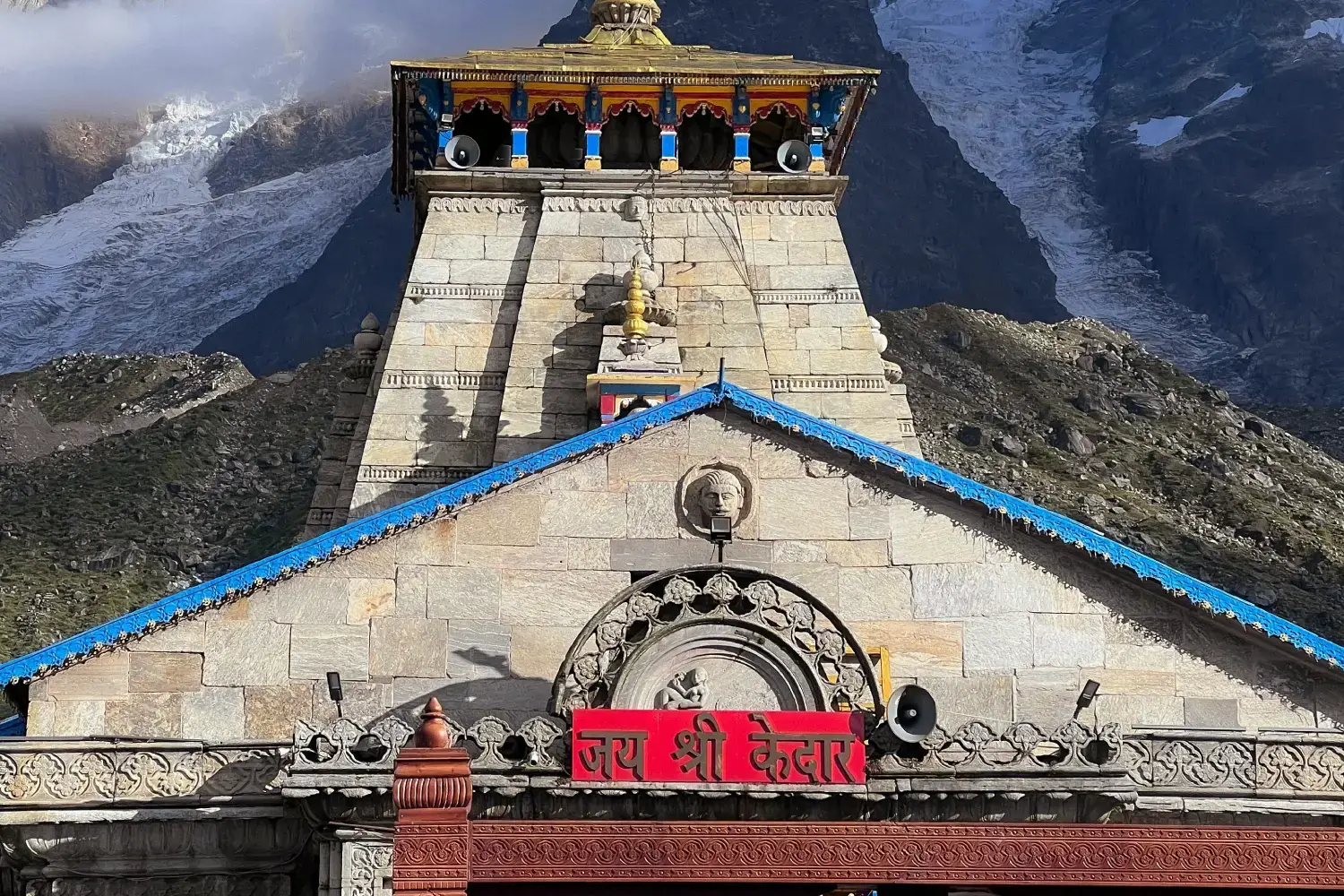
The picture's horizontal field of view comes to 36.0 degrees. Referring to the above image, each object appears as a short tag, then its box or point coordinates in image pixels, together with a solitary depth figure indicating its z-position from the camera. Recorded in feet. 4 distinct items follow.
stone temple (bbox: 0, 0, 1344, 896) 68.13
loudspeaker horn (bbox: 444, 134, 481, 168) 116.98
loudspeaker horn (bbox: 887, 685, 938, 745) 72.33
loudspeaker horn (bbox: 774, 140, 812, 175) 118.11
